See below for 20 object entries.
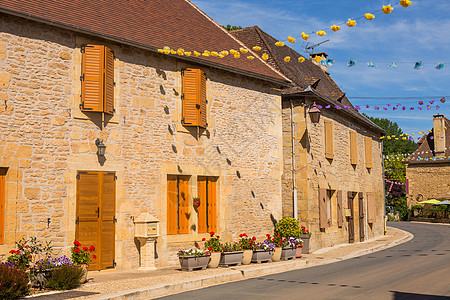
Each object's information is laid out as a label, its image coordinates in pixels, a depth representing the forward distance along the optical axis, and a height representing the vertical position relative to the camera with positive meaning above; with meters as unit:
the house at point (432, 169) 39.72 +2.31
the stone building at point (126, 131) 10.08 +1.69
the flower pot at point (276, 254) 13.67 -1.57
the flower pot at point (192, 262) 11.34 -1.48
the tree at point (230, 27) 26.78 +9.43
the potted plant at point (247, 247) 12.84 -1.30
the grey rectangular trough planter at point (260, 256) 13.05 -1.54
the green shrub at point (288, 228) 15.09 -0.93
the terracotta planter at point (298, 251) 14.53 -1.60
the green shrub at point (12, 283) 7.66 -1.32
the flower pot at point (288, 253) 13.95 -1.58
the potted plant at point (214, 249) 12.03 -1.25
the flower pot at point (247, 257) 12.83 -1.54
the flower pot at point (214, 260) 12.01 -1.51
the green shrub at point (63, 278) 8.90 -1.44
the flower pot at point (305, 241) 16.11 -1.44
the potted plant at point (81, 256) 9.84 -1.14
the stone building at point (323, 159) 17.00 +1.56
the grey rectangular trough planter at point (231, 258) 12.21 -1.51
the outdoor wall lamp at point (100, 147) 11.09 +1.20
